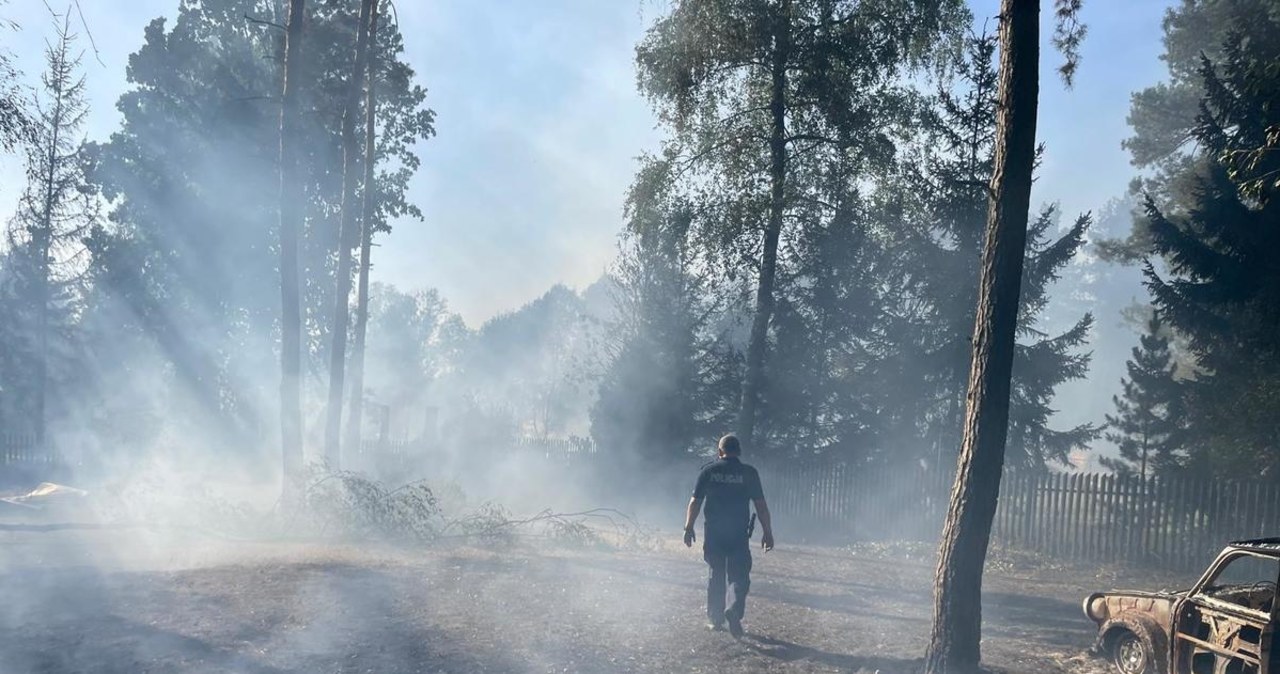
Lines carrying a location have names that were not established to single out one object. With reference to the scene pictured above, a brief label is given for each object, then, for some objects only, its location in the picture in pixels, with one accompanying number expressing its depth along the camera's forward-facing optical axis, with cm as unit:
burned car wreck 618
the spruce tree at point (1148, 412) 2014
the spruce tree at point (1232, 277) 1400
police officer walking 846
